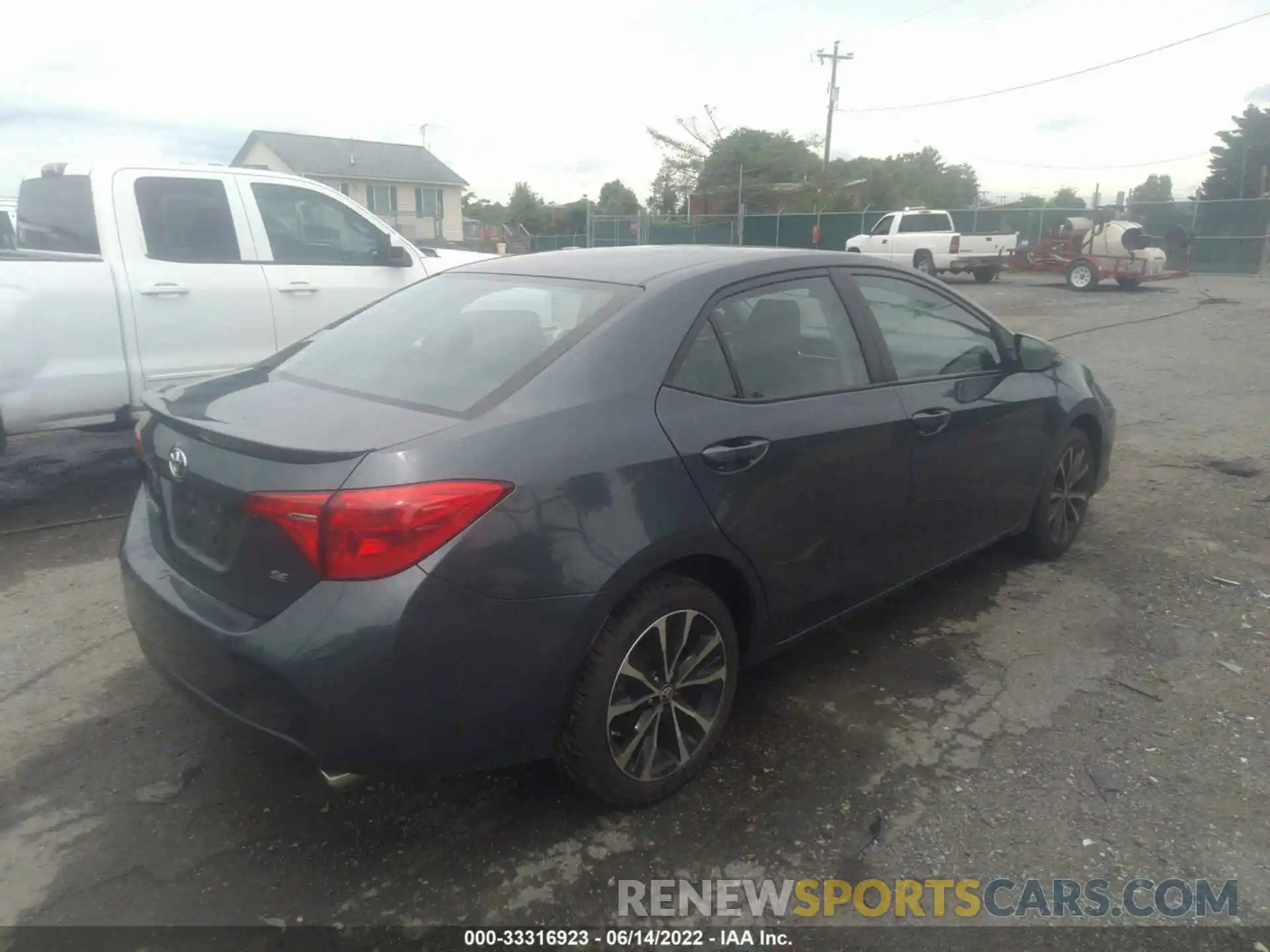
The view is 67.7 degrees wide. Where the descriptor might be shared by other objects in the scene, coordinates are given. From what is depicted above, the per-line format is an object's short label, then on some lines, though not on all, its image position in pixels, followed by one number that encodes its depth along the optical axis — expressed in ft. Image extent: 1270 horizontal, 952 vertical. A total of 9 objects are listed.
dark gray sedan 7.50
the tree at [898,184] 135.03
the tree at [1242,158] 155.33
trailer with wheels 67.56
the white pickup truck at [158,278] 17.15
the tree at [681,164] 153.79
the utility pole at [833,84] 146.72
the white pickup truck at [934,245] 77.61
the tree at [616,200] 171.72
